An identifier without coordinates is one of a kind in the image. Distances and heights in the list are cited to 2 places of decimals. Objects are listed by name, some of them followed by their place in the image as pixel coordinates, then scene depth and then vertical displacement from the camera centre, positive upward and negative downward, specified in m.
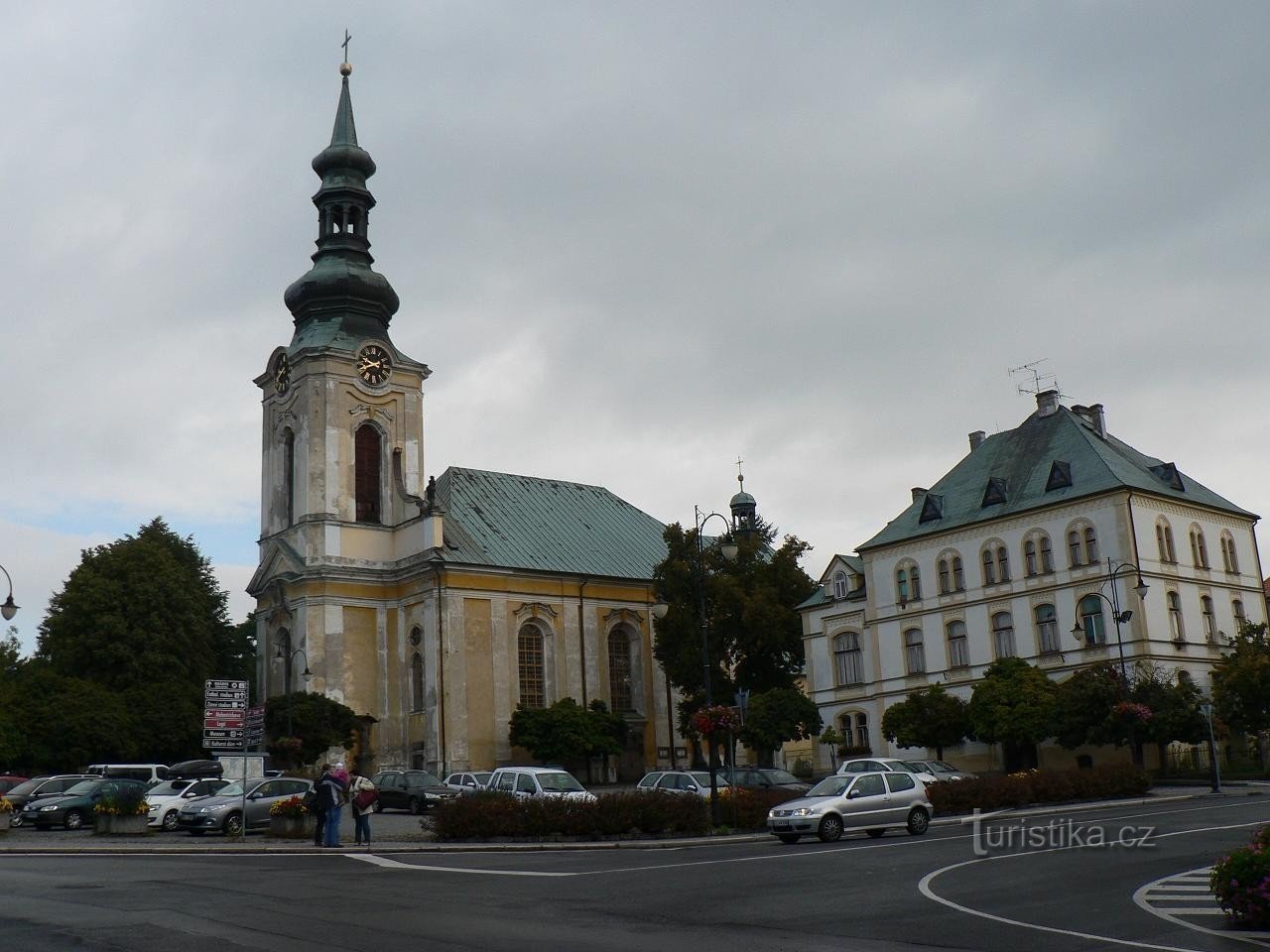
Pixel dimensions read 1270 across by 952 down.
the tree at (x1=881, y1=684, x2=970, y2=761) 50.47 +1.10
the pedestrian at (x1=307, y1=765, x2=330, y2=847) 26.80 -0.62
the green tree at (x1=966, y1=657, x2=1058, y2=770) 47.00 +1.34
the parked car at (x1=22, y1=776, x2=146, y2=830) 36.94 -0.40
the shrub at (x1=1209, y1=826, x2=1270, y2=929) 12.19 -1.42
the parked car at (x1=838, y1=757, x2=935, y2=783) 34.88 -0.35
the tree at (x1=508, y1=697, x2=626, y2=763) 59.00 +1.60
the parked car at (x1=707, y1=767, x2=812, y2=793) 36.91 -0.57
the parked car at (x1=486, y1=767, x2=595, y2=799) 34.69 -0.31
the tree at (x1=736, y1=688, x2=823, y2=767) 55.56 +1.58
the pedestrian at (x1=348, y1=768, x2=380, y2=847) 27.86 -0.58
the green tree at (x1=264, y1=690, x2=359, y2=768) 55.88 +2.48
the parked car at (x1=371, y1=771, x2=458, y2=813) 41.44 -0.44
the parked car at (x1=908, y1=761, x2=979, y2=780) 40.47 -0.67
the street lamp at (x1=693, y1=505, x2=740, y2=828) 30.33 +2.01
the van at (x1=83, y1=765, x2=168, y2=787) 47.12 +0.76
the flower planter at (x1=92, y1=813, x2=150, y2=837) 32.12 -0.77
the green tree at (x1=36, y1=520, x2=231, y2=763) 59.25 +7.20
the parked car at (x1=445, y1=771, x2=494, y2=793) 41.78 -0.22
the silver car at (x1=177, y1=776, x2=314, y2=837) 32.47 -0.49
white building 49.75 +6.73
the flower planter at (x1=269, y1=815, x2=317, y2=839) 29.94 -1.02
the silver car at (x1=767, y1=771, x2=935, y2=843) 26.48 -1.13
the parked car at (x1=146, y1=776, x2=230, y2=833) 35.41 -0.23
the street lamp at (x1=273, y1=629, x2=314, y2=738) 60.58 +6.03
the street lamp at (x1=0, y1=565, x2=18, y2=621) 33.94 +4.89
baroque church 60.56 +9.64
